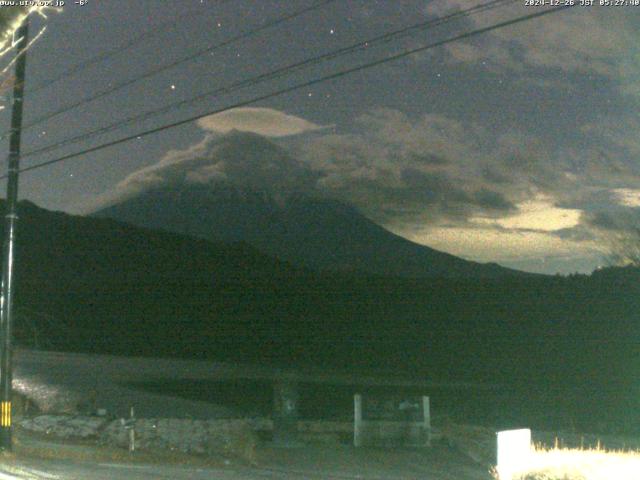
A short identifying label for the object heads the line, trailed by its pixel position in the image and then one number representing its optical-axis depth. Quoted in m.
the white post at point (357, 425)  22.36
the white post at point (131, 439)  18.81
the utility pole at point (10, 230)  17.88
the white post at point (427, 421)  22.47
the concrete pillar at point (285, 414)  21.89
